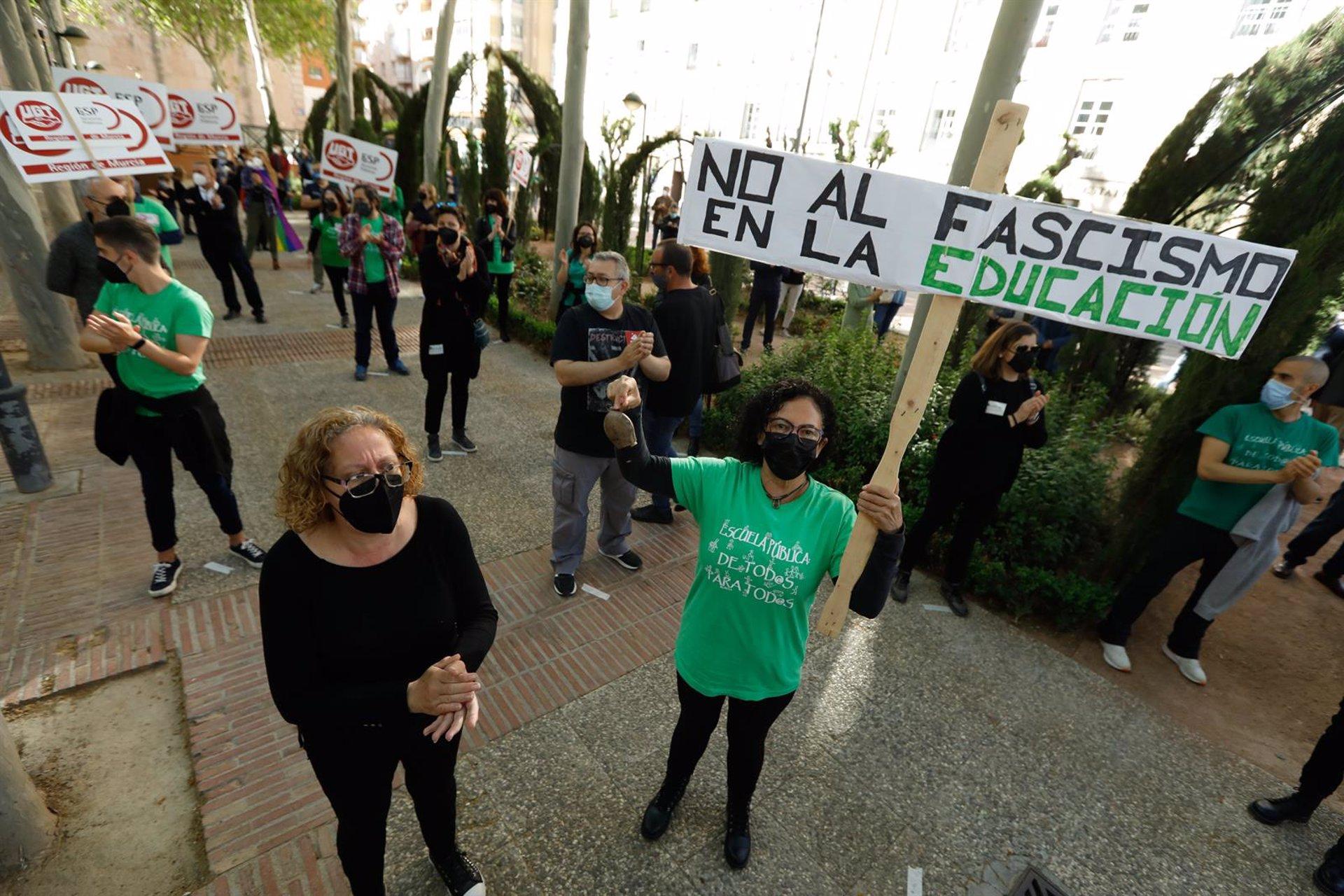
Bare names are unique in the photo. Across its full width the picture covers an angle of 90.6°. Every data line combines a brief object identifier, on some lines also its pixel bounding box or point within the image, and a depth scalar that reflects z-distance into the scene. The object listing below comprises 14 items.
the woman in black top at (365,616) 1.78
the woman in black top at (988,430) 3.89
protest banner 2.05
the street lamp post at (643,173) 10.54
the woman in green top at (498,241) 8.53
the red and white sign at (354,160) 9.67
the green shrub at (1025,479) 4.59
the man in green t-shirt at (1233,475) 3.53
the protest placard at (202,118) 8.82
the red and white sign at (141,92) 6.39
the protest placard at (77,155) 4.79
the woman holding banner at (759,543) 2.15
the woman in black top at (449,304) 5.45
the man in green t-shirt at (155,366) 3.17
